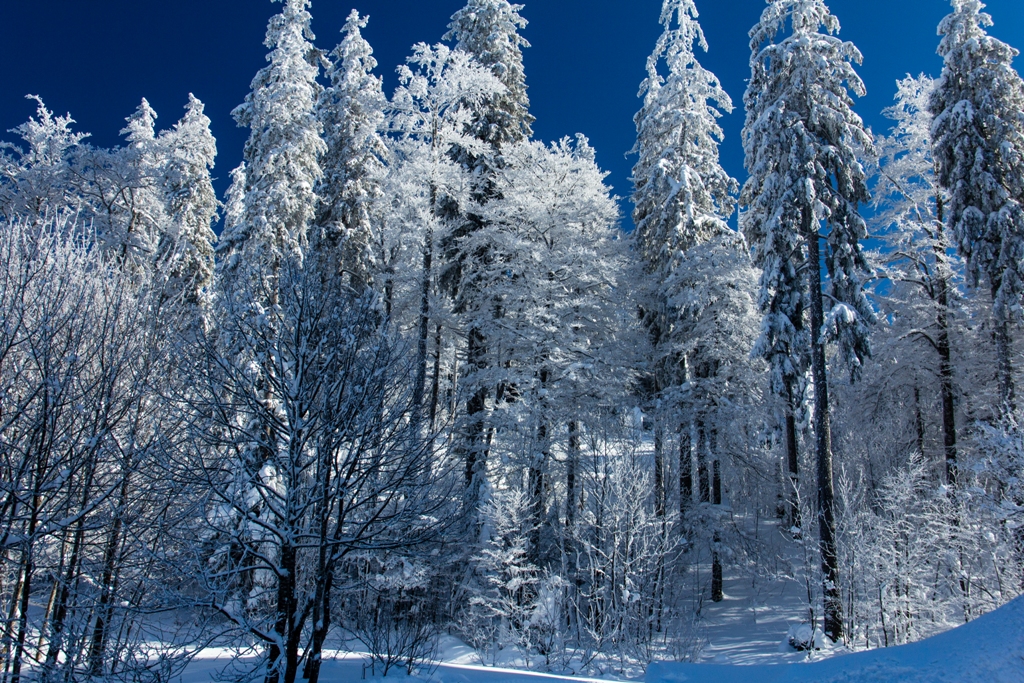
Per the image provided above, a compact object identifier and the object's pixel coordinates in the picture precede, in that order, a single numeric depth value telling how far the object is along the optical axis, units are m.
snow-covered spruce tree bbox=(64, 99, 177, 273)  17.69
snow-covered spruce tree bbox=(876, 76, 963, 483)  17.89
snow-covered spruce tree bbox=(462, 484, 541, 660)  14.14
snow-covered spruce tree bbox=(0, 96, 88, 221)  16.62
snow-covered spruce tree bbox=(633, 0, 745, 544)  19.38
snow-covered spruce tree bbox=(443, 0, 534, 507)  19.08
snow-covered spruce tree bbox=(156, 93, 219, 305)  22.16
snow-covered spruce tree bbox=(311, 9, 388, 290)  21.55
